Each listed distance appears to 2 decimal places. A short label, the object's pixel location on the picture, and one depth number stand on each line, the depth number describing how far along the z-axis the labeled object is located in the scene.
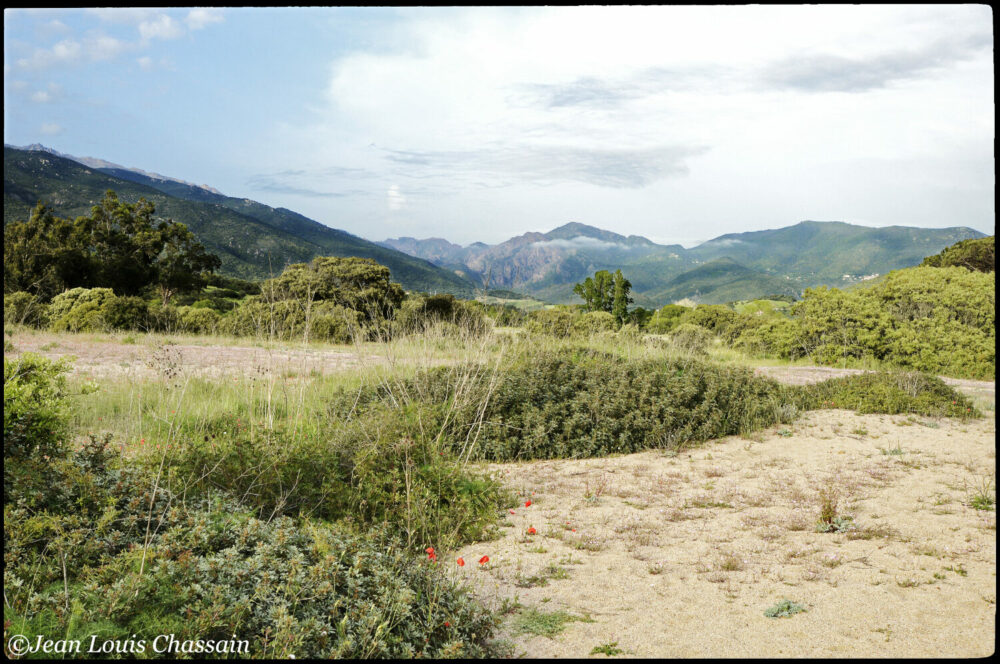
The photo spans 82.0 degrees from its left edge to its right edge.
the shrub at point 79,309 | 14.88
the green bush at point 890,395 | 9.02
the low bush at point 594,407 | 7.20
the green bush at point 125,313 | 15.09
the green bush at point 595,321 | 17.88
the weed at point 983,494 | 5.10
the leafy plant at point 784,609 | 3.15
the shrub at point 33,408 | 3.14
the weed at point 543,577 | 3.68
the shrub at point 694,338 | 13.15
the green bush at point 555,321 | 12.30
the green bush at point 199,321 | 16.88
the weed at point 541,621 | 2.99
